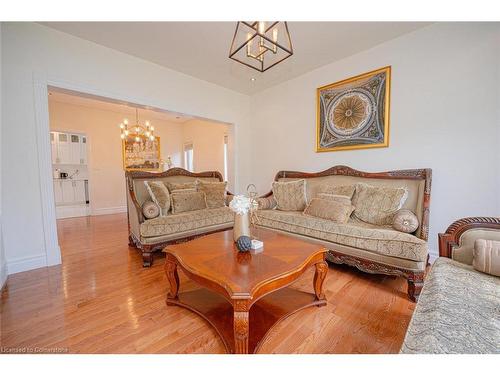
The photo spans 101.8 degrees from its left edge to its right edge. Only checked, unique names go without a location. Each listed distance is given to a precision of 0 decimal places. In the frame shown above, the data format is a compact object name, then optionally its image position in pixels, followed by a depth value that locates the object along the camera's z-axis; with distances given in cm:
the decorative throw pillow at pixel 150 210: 247
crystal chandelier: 517
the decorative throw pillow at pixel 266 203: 308
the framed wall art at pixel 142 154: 575
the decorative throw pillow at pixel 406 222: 192
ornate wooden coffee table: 107
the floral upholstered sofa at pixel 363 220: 171
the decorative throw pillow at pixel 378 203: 220
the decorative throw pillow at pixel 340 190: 258
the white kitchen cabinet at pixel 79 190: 621
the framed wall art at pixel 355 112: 260
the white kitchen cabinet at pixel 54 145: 539
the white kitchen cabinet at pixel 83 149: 557
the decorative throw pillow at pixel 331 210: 227
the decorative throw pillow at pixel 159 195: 271
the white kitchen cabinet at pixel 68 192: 599
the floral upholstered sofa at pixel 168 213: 236
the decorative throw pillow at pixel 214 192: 320
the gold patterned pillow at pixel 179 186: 303
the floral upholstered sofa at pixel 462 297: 74
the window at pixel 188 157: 669
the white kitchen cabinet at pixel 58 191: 585
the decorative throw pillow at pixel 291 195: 297
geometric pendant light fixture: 145
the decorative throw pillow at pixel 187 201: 283
